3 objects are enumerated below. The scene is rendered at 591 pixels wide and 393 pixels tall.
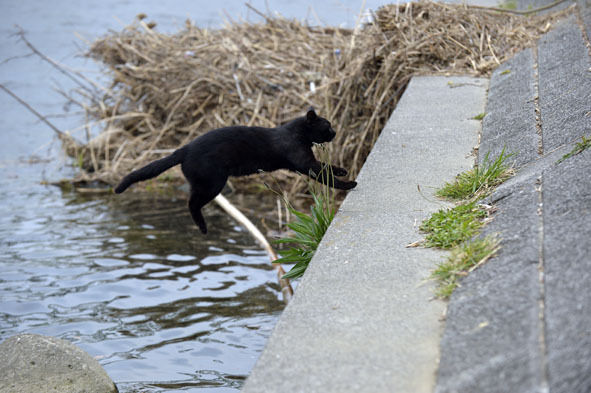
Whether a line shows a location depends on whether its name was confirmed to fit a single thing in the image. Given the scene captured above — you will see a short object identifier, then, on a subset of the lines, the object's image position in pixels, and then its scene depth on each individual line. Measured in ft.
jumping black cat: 21.99
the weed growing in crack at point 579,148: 18.92
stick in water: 29.09
